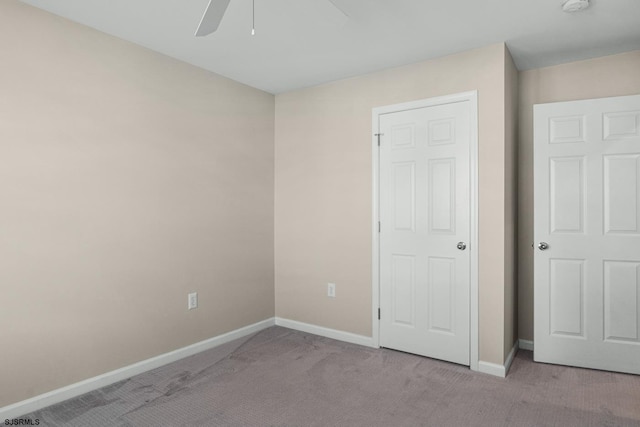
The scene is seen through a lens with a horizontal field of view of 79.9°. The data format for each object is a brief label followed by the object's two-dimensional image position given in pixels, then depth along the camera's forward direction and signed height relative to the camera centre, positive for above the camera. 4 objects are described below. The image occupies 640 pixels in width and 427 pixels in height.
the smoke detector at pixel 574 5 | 2.23 +1.21
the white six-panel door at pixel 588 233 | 2.82 -0.19
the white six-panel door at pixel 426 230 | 2.99 -0.17
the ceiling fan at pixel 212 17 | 1.42 +0.75
